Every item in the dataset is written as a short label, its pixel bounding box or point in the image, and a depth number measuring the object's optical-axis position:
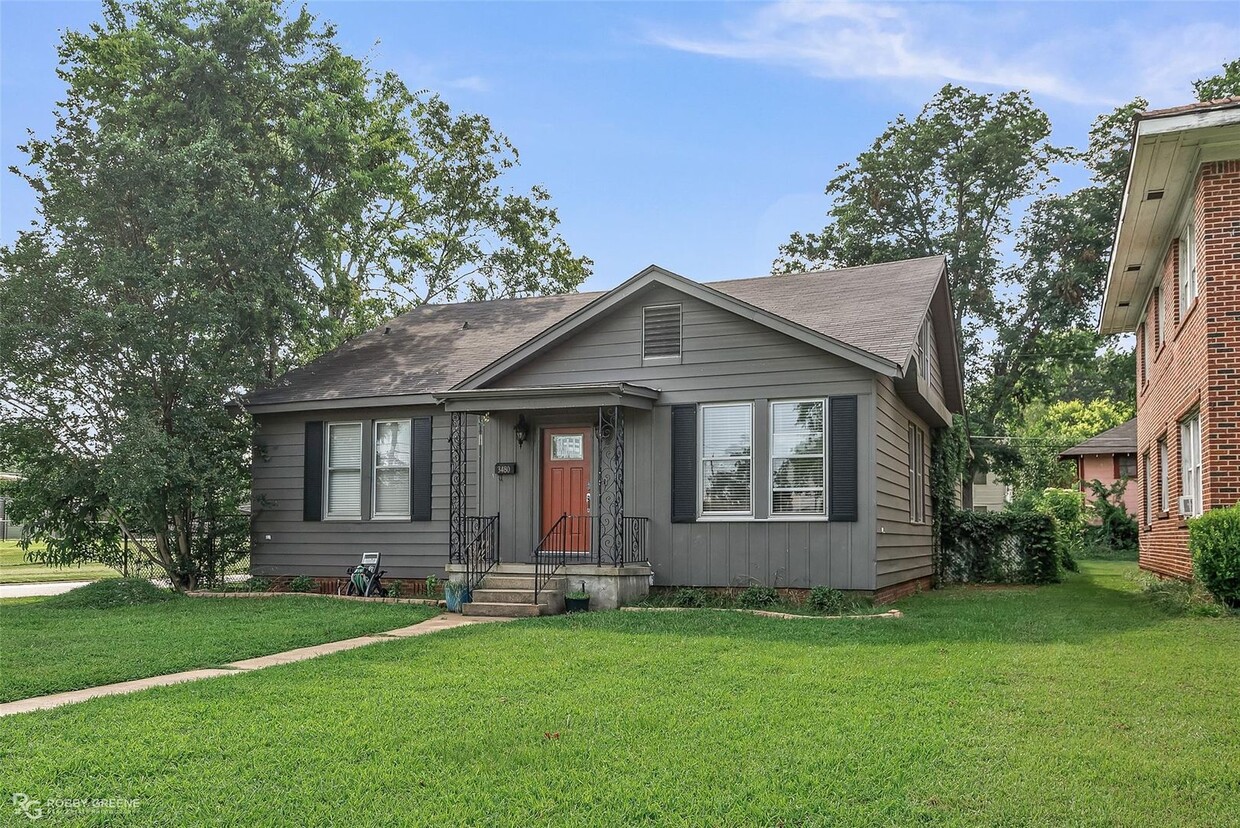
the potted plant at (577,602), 12.08
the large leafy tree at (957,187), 28.59
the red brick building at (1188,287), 10.77
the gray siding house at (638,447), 12.30
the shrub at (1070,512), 27.17
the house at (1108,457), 30.31
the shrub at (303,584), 15.35
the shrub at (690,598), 12.39
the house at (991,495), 38.94
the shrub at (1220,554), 9.79
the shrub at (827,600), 11.73
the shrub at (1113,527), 28.83
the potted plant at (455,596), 12.41
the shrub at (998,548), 17.78
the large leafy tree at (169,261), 14.38
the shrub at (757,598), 12.11
